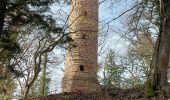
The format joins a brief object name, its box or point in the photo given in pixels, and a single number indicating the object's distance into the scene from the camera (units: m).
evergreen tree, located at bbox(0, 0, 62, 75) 6.75
